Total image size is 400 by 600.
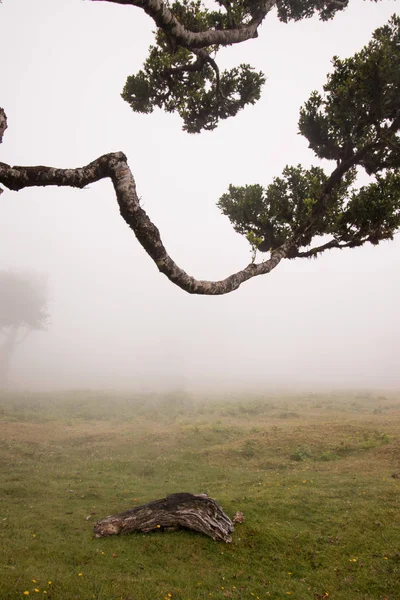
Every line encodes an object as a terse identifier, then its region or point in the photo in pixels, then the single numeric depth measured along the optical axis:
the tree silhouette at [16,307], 70.94
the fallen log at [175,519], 11.48
